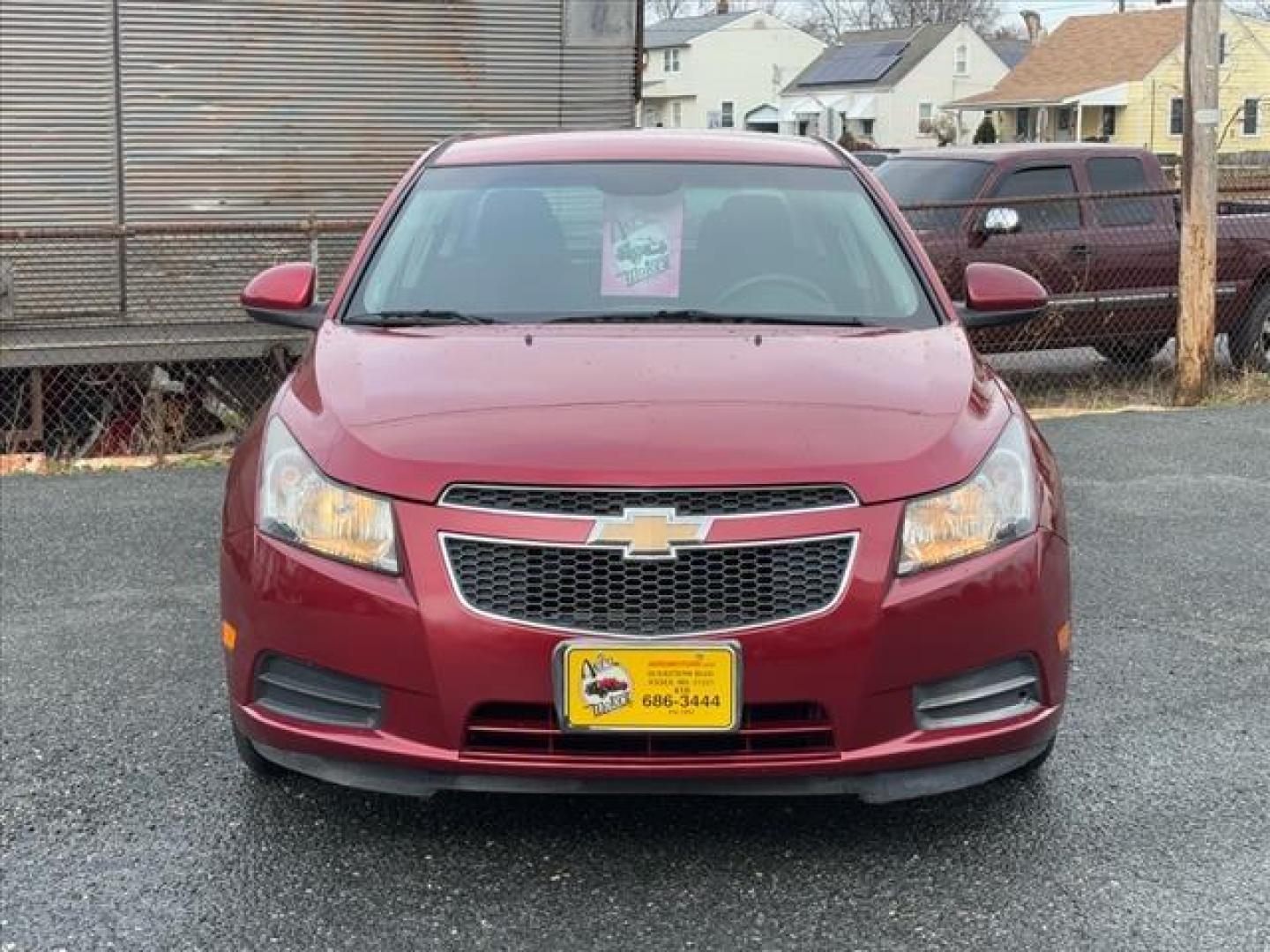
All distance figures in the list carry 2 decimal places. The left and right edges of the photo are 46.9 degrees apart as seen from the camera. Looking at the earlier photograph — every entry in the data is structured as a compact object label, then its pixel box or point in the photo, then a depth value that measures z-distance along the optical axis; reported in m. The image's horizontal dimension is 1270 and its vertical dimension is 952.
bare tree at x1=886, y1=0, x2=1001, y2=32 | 81.06
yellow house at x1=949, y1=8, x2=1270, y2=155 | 47.44
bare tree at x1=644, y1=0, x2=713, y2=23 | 89.88
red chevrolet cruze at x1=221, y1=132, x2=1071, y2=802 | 2.88
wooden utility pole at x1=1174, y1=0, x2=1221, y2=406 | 9.18
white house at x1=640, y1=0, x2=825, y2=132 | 62.81
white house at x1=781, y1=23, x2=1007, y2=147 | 59.44
